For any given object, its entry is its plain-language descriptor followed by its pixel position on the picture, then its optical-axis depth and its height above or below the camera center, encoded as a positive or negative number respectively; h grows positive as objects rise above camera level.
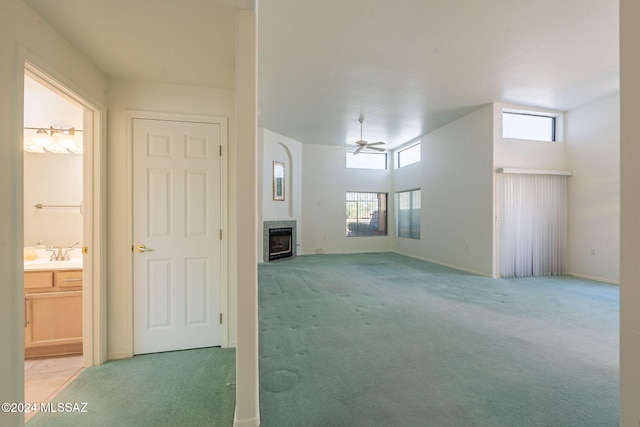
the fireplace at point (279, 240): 7.16 -0.73
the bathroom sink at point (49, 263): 2.56 -0.48
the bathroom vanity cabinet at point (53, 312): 2.53 -0.93
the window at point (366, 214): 9.04 -0.01
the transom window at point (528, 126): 5.58 +1.85
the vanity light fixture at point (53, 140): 2.85 +0.79
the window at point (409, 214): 8.06 -0.01
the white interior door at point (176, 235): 2.57 -0.20
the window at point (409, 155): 8.09 +1.85
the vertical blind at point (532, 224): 5.39 -0.22
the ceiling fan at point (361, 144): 6.18 +1.62
